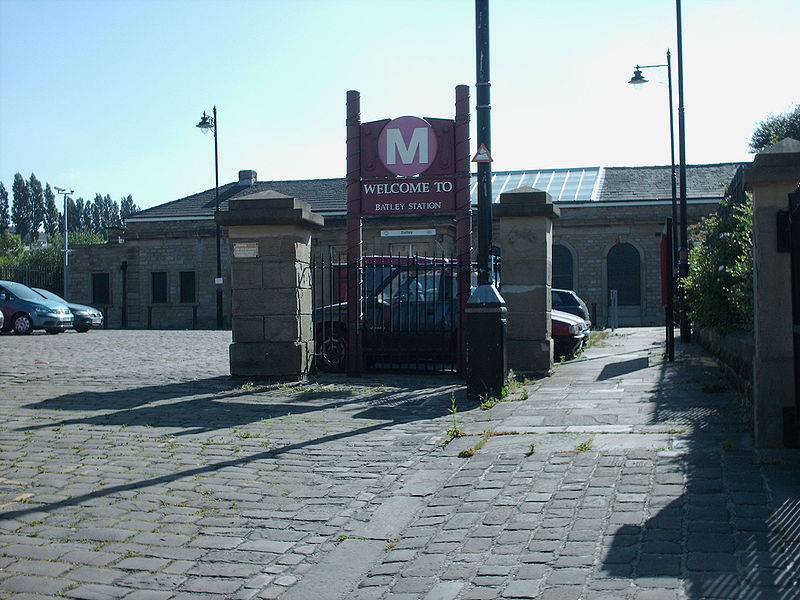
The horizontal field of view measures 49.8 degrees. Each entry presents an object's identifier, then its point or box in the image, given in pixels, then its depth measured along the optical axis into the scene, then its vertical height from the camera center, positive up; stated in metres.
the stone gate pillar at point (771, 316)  6.12 -0.10
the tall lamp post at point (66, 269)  45.03 +2.32
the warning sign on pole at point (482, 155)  9.95 +1.76
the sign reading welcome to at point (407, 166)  12.41 +2.06
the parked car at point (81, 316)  28.43 -0.09
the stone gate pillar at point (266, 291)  11.66 +0.26
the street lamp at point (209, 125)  38.19 +8.30
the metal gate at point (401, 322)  12.60 -0.20
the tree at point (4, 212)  120.44 +14.39
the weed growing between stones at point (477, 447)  6.75 -1.13
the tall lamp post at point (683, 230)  18.44 +1.73
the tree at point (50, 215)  123.19 +14.28
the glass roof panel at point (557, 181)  41.41 +6.33
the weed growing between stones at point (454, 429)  7.60 -1.11
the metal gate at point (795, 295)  5.97 +0.05
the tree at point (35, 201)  121.38 +15.91
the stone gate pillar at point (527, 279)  11.92 +0.38
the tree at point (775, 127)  39.69 +8.29
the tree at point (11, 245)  82.83 +6.82
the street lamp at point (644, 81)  23.44 +6.22
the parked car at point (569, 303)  19.50 +0.06
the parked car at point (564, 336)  15.01 -0.53
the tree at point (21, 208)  120.44 +14.96
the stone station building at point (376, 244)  39.09 +3.11
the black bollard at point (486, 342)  9.72 -0.40
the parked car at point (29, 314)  26.25 +0.01
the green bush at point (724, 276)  8.52 +0.34
